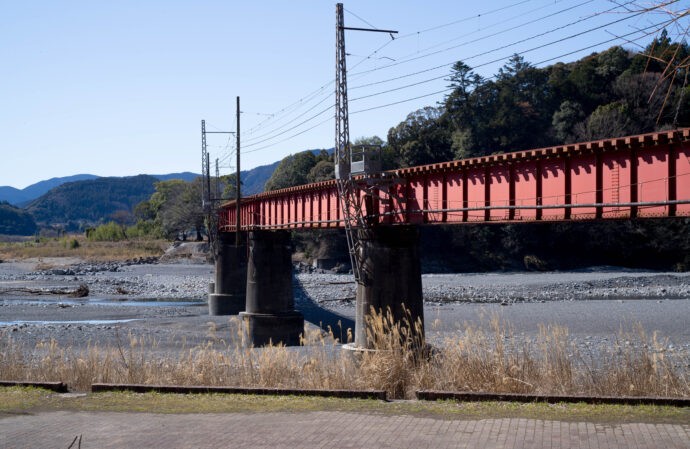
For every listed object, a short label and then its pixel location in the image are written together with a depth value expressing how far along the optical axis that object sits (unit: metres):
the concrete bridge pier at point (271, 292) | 36.31
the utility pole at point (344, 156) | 24.08
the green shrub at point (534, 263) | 82.38
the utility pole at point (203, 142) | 70.31
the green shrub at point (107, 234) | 146.88
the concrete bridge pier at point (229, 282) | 48.47
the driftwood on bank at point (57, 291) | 58.80
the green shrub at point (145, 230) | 139.86
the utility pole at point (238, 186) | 44.01
